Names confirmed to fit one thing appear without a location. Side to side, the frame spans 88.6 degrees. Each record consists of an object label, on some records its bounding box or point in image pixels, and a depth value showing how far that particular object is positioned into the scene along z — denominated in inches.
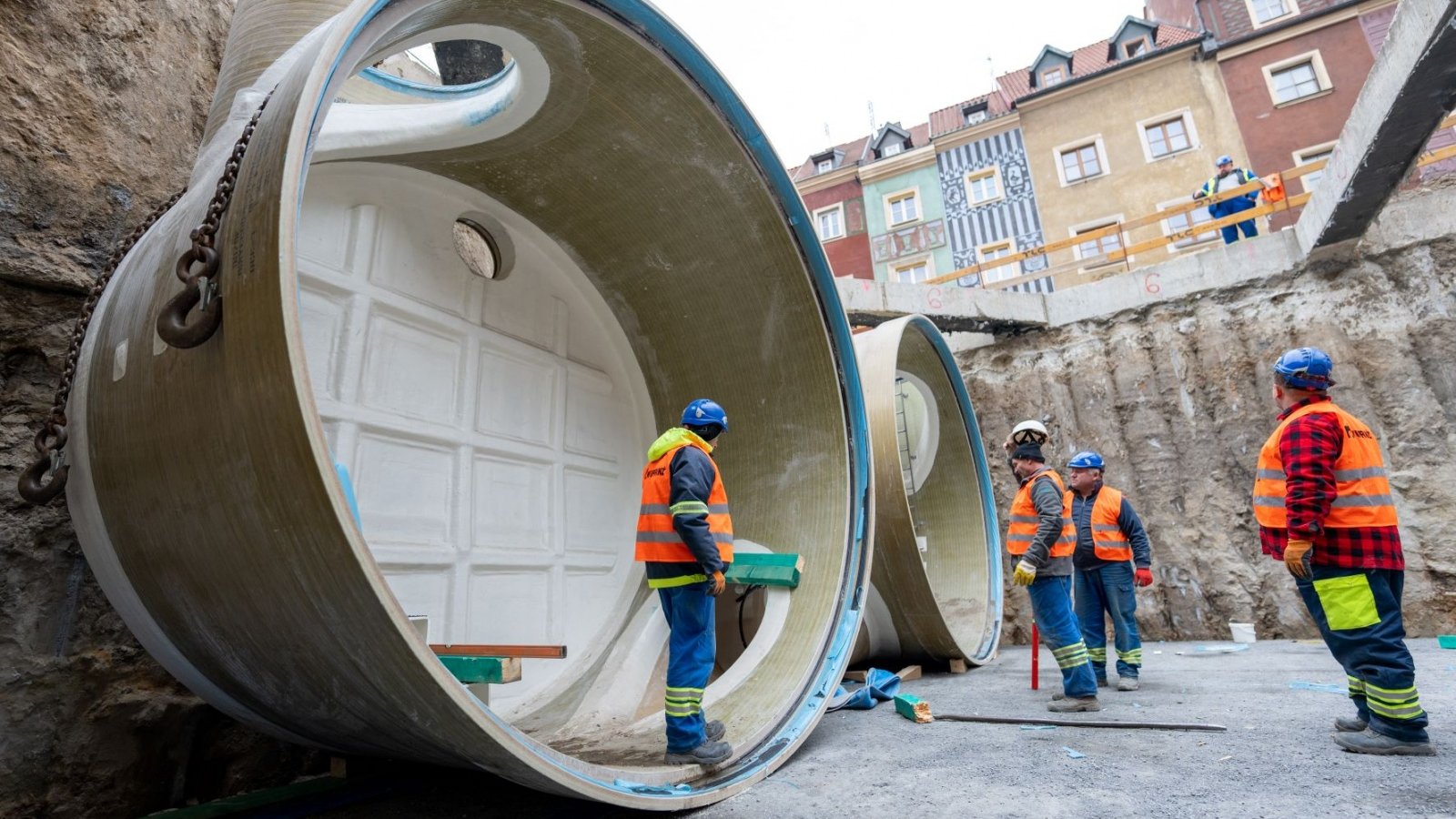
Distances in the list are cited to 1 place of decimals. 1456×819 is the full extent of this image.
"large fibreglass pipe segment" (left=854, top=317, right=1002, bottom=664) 212.8
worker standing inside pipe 117.1
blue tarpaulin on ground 172.2
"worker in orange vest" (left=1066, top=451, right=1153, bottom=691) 185.3
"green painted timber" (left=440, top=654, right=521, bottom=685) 107.4
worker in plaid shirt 110.0
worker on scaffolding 383.6
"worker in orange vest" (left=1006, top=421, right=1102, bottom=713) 158.7
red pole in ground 187.0
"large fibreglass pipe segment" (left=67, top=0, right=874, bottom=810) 74.5
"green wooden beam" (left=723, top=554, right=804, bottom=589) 168.1
